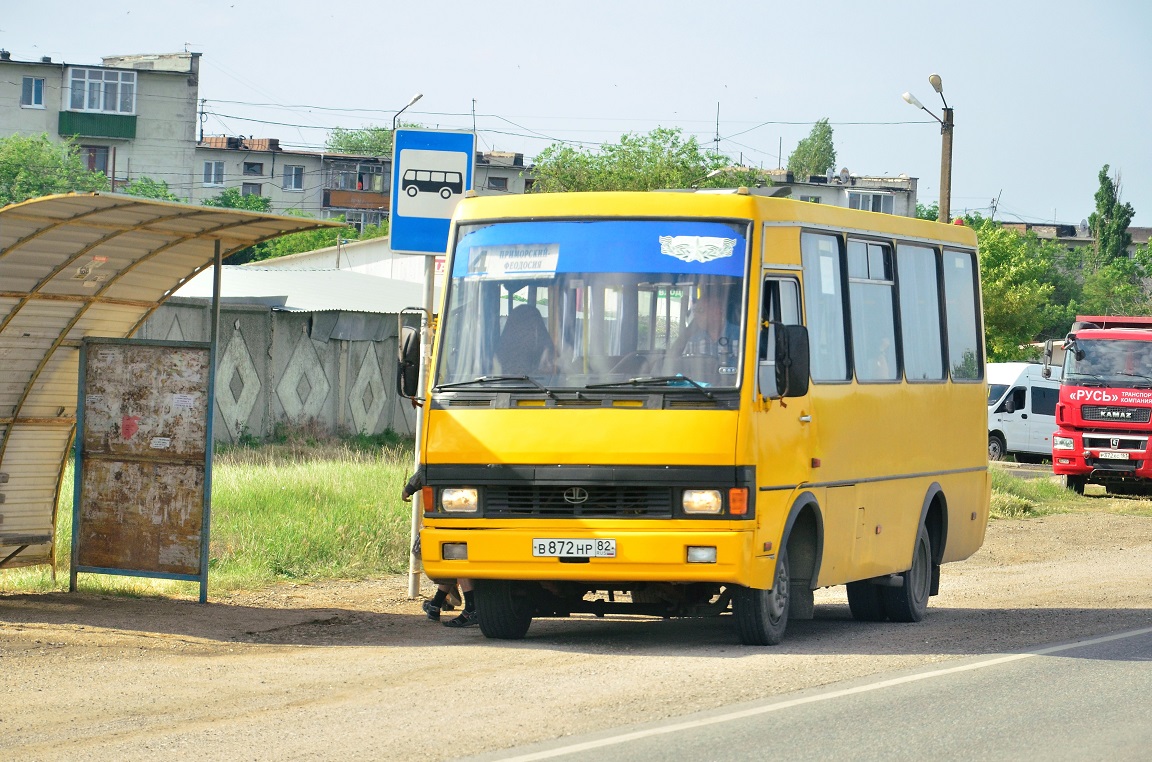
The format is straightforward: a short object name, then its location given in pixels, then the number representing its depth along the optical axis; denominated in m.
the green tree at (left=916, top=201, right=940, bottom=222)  132.85
